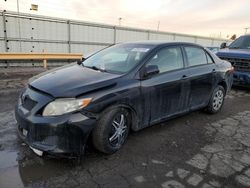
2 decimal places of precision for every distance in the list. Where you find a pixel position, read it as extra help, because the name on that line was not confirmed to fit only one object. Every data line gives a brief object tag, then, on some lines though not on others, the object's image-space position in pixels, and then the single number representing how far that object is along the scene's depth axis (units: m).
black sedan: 2.77
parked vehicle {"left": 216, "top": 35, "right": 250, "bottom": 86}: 7.46
